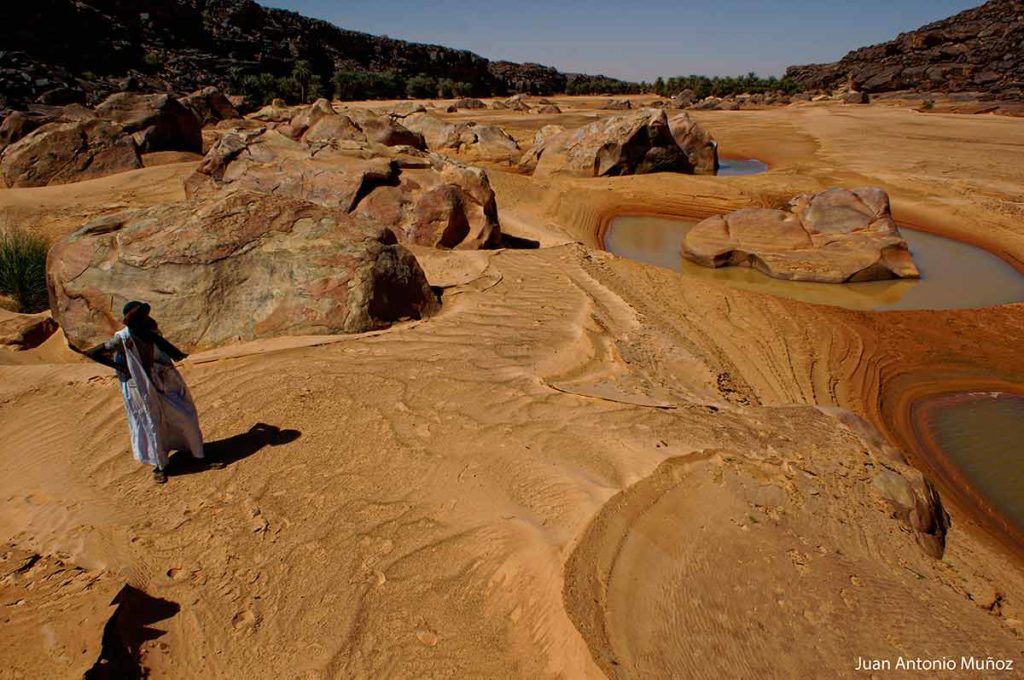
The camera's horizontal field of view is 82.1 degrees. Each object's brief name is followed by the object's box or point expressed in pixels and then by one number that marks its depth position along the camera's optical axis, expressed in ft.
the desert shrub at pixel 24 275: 22.81
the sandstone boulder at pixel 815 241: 32.12
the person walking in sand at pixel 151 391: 10.81
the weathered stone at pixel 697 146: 55.36
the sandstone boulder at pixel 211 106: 60.89
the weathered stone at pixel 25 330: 18.12
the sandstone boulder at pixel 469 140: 53.72
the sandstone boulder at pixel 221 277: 17.17
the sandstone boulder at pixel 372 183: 27.12
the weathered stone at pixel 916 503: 12.73
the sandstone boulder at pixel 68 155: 34.09
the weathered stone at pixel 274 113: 62.55
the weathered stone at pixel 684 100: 131.84
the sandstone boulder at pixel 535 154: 53.42
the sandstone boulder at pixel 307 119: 41.27
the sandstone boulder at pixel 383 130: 41.93
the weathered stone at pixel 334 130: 38.29
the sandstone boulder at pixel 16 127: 38.34
